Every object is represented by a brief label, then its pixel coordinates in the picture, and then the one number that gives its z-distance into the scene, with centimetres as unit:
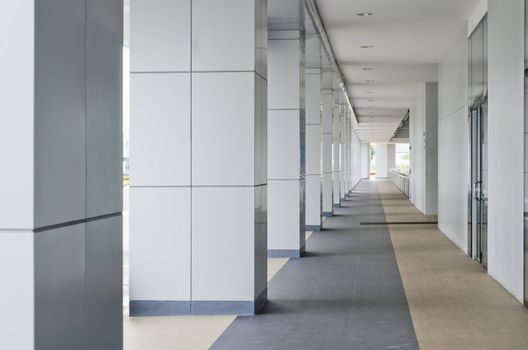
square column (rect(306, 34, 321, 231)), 1723
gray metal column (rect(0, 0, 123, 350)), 273
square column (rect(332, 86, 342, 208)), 2436
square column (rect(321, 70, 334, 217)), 2111
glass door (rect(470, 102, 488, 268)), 1135
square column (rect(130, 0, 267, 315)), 788
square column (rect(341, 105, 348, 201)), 2956
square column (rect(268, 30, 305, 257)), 1298
